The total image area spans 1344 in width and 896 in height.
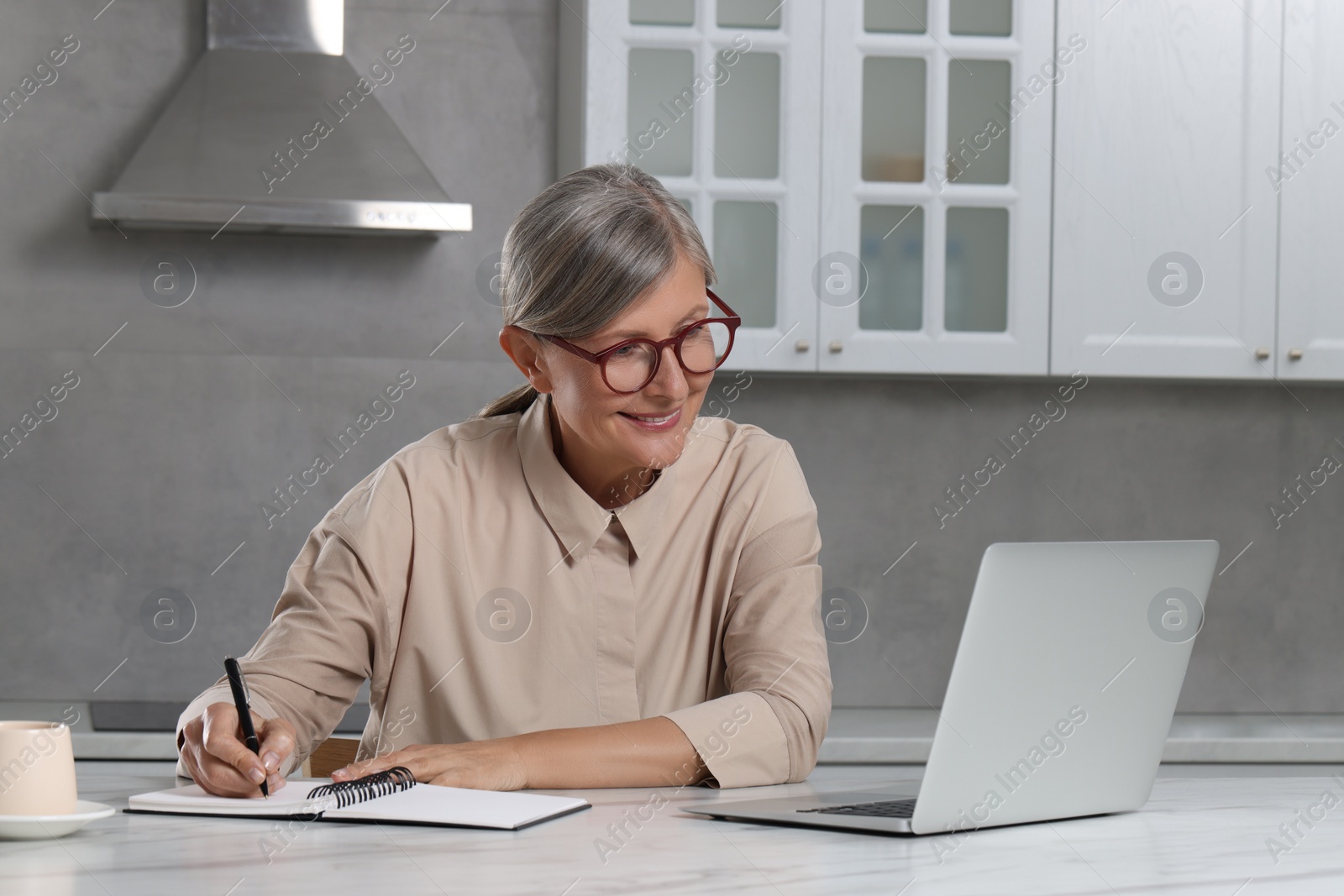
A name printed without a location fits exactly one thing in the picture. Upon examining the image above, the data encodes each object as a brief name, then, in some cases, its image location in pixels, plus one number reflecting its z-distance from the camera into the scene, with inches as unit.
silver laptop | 152.0
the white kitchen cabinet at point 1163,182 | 231.1
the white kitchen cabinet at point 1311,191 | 232.2
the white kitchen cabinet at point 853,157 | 229.0
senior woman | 174.9
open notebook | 158.6
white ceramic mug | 154.1
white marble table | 133.4
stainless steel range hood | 226.8
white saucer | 151.9
